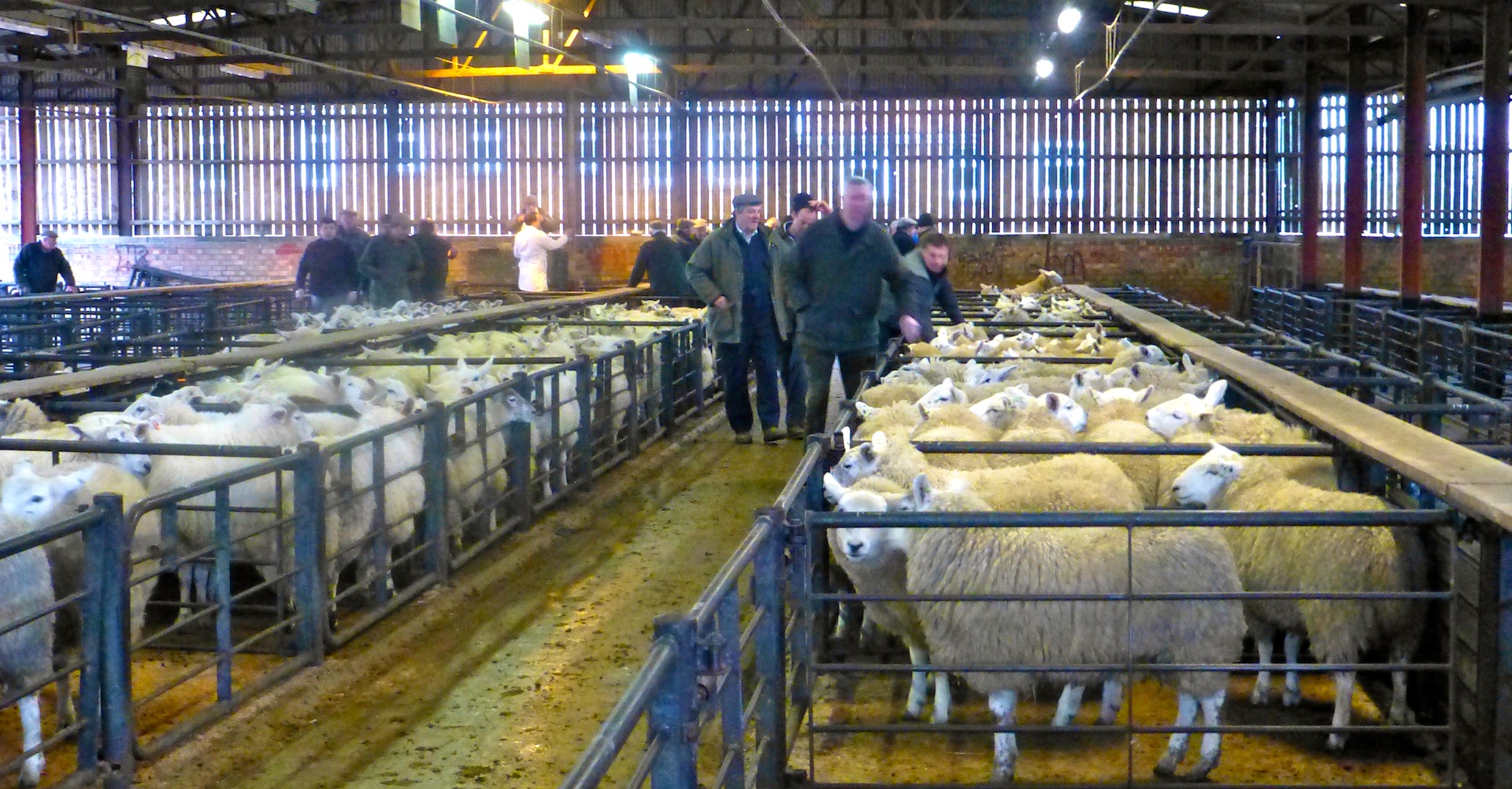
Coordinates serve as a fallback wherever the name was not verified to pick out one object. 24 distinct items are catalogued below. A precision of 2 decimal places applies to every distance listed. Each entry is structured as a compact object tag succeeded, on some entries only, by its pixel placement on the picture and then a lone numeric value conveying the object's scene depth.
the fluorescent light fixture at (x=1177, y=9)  21.06
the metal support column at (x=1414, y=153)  16.31
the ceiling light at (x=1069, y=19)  14.66
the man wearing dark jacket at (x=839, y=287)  8.69
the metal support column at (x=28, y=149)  23.98
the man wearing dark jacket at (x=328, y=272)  15.94
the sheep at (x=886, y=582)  4.78
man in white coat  18.98
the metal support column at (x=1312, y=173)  21.77
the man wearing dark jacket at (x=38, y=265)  19.53
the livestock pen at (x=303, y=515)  5.37
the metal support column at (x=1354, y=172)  20.14
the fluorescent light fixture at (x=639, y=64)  18.31
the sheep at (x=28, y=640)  4.66
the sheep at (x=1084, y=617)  4.39
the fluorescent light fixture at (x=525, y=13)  12.75
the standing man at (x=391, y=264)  15.05
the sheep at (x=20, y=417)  6.87
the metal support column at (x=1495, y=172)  14.02
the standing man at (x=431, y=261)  16.39
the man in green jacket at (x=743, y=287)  11.34
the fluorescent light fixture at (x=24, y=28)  18.32
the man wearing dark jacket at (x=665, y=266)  17.03
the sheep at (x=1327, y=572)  4.63
